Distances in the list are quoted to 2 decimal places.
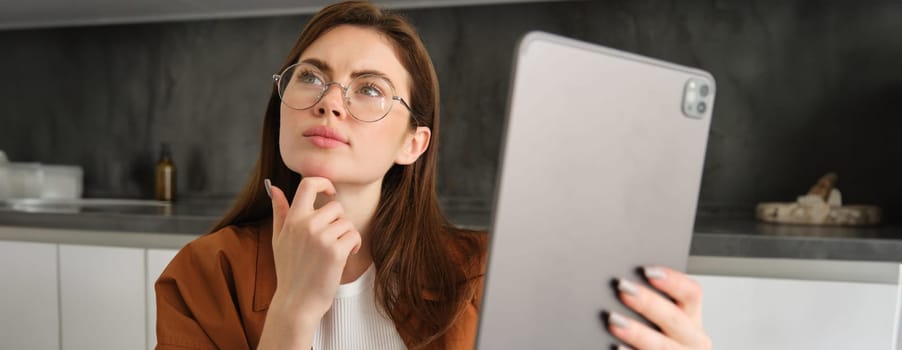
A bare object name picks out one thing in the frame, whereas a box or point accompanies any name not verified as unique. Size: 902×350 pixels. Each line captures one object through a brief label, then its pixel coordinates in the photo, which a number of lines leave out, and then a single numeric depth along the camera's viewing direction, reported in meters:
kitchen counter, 1.21
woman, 0.68
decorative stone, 1.45
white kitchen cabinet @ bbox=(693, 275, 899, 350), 1.19
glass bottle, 2.03
